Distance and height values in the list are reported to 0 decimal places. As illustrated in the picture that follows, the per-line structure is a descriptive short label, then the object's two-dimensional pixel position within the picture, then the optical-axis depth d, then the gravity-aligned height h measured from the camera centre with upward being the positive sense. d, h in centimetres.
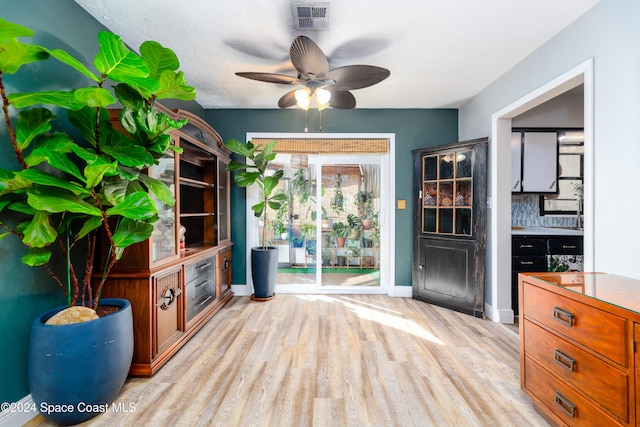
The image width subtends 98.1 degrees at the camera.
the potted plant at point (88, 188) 130 +12
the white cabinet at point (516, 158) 353 +64
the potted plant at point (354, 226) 427 -25
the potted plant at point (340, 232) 427 -35
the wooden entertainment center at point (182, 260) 201 -43
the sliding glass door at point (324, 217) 411 -11
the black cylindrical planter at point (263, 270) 360 -79
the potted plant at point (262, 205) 344 +6
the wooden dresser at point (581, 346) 115 -67
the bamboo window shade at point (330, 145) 389 +90
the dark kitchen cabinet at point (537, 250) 316 -47
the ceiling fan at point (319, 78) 191 +107
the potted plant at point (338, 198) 416 +18
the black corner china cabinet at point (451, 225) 316 -20
